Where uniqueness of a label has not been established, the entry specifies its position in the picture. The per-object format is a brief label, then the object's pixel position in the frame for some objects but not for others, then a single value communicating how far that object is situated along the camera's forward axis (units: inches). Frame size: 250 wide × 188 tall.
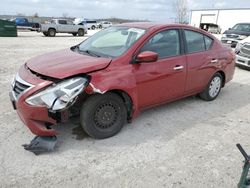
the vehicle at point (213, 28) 1171.8
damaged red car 96.5
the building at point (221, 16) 1300.0
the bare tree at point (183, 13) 1634.0
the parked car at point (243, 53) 267.8
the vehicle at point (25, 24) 907.8
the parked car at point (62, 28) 707.7
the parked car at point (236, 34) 443.9
